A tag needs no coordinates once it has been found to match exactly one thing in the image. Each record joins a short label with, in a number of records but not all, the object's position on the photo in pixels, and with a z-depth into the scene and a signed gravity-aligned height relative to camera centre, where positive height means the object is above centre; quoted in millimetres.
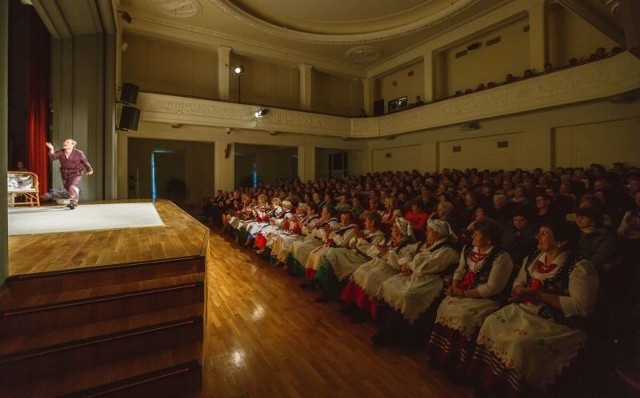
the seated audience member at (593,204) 2582 -41
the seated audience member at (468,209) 3571 -115
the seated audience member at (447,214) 3258 -159
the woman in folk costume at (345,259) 3058 -564
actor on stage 3996 +418
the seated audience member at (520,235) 2363 -290
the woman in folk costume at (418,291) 2236 -636
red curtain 4930 +1460
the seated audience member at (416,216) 3598 -186
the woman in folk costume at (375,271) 2604 -585
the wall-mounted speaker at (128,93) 5961 +1953
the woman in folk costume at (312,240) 3746 -485
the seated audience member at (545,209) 3000 -89
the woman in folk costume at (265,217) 5238 -292
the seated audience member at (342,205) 4848 -81
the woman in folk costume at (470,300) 1847 -600
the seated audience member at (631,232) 2363 -258
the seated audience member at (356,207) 4625 -106
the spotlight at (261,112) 8054 +2161
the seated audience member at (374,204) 4523 -62
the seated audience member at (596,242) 1955 -262
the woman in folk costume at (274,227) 4766 -409
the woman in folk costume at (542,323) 1504 -609
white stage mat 2809 -187
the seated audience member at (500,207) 3463 -82
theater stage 1474 -625
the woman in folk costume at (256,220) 5441 -344
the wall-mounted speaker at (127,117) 6035 +1530
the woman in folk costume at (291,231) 4219 -435
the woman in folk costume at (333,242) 3336 -443
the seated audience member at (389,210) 4070 -139
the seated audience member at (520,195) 3744 +52
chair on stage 3920 +192
